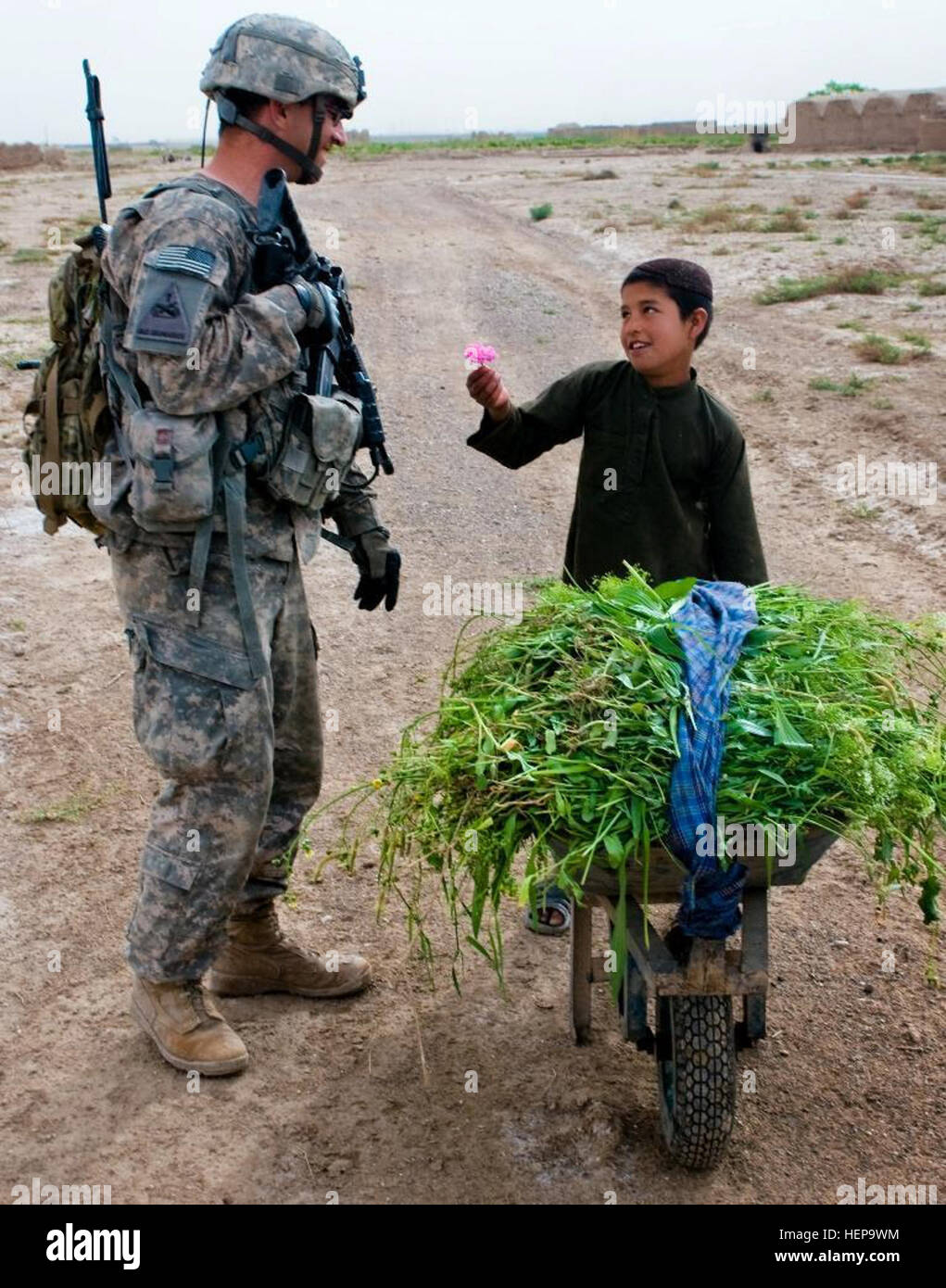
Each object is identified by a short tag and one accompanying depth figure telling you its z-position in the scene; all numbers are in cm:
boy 382
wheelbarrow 299
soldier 304
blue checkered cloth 282
